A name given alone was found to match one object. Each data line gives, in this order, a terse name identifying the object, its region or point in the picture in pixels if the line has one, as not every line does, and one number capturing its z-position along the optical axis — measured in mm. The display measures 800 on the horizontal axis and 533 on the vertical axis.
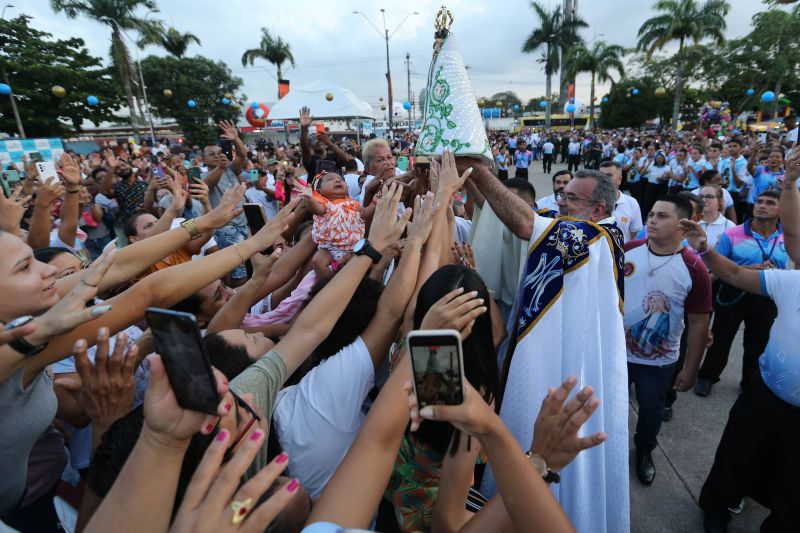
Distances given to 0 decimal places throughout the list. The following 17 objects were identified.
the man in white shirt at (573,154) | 18808
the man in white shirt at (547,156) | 18928
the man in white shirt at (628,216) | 4625
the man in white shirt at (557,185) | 4895
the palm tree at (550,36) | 32375
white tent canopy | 20797
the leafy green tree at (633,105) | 35000
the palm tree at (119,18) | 24141
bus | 42562
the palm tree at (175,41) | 31547
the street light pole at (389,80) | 26720
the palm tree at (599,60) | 29891
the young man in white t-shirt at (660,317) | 2787
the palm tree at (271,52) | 37969
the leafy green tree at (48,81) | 24516
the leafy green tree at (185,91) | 33688
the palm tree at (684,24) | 23453
